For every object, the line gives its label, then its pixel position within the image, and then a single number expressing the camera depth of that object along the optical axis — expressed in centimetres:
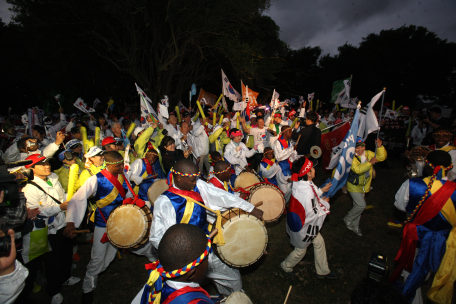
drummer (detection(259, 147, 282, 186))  562
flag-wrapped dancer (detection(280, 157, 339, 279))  363
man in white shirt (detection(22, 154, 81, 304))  335
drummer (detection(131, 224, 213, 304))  158
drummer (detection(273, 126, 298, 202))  575
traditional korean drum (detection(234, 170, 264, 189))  493
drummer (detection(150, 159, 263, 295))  267
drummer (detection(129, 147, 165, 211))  486
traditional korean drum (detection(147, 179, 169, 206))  450
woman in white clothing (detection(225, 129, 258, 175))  618
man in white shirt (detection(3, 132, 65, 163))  423
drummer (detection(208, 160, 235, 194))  414
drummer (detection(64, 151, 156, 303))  350
